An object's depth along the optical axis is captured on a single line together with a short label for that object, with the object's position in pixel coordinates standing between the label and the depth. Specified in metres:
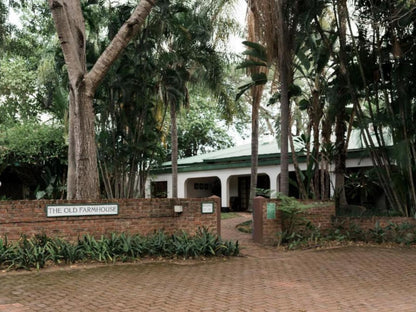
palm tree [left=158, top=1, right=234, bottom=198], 15.48
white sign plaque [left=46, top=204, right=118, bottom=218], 9.44
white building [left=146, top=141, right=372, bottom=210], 21.36
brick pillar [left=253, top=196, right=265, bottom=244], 12.42
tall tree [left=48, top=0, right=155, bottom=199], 10.57
